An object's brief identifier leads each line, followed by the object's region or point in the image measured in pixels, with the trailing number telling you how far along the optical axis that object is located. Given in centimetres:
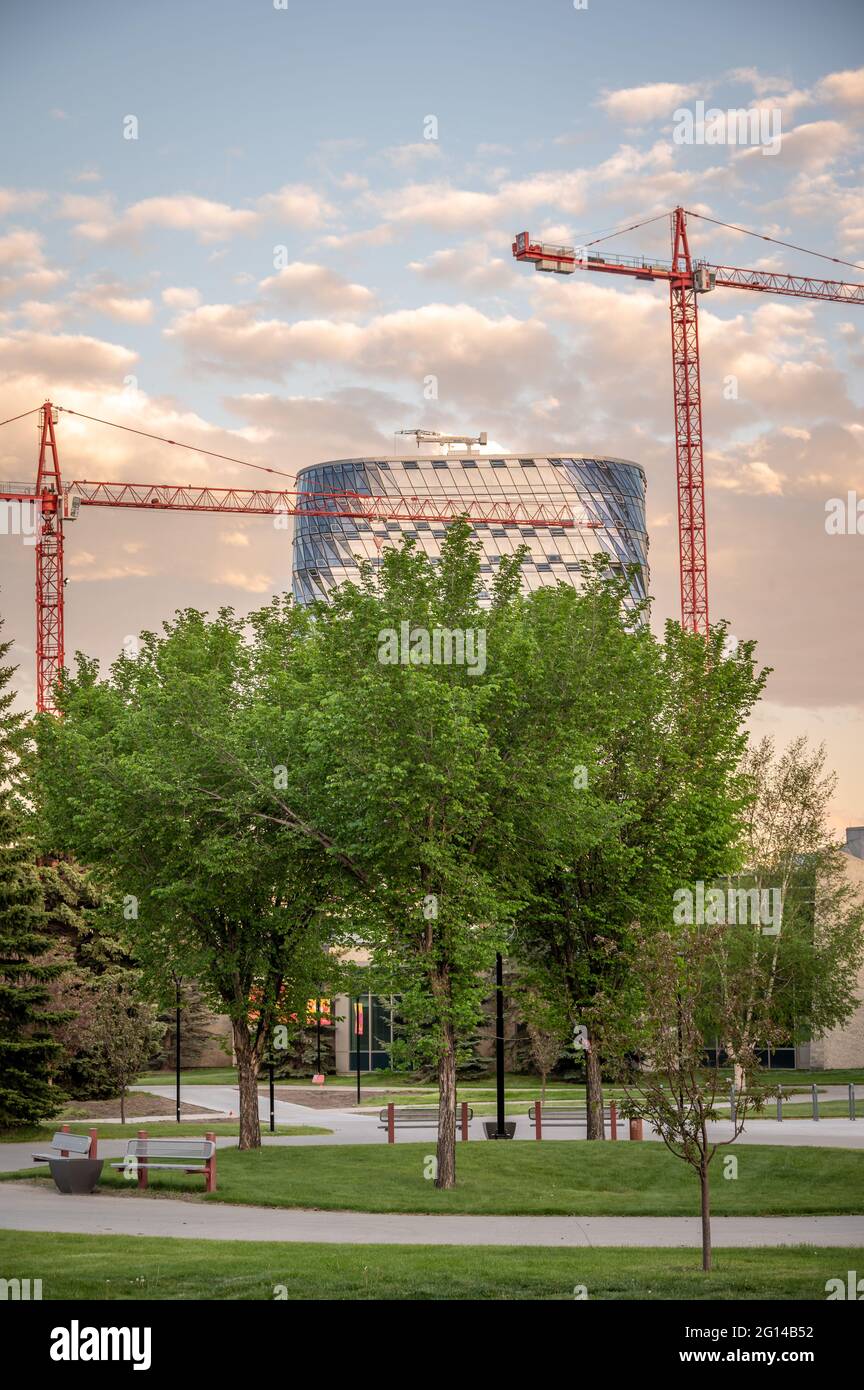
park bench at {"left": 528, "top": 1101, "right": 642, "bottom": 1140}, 3381
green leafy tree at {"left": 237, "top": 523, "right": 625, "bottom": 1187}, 2455
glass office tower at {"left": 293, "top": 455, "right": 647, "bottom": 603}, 18200
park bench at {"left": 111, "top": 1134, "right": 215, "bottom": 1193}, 2478
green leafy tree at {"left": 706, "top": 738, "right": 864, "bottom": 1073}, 5041
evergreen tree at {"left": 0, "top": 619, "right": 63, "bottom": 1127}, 3547
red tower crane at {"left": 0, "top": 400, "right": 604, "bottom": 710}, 10312
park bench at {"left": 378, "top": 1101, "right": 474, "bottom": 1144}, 3466
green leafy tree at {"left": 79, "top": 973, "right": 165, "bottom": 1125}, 4269
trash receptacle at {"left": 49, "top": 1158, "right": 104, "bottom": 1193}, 2475
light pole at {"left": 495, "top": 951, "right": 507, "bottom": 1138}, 3198
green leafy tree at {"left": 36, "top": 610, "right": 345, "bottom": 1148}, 2736
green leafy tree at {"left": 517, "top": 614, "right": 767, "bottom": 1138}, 3175
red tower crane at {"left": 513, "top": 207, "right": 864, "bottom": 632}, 10650
